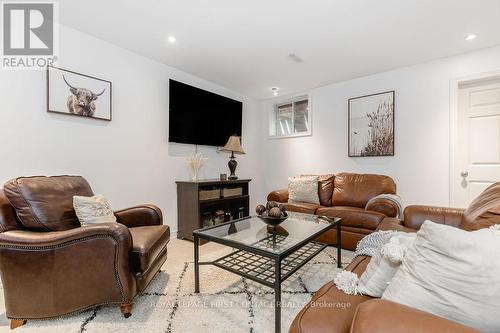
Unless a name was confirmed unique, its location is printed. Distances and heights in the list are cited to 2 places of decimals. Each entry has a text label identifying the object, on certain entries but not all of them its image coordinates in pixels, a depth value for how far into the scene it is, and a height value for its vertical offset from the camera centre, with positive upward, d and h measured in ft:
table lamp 12.03 +0.85
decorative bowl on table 6.43 -1.34
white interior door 9.00 +0.99
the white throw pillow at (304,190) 11.08 -1.14
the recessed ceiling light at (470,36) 7.98 +4.43
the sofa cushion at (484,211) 3.90 -0.82
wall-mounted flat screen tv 10.62 +2.47
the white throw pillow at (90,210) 5.83 -1.15
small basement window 14.07 +2.96
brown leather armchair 4.58 -1.94
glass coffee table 4.81 -1.78
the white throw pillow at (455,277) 2.16 -1.08
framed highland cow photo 7.37 +2.35
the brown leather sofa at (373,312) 1.98 -1.36
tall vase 11.30 +0.06
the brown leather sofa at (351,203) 8.52 -1.58
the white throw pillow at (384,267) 2.99 -1.36
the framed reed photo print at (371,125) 10.96 +1.99
